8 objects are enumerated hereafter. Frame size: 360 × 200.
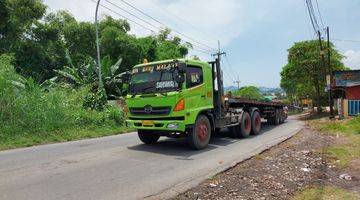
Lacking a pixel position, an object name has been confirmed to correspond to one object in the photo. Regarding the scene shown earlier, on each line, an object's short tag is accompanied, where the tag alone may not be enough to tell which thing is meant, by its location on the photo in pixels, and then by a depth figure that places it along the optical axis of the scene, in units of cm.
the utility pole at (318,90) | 3784
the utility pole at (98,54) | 2118
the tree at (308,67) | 3778
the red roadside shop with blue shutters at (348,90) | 3062
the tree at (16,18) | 2972
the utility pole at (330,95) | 2980
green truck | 1163
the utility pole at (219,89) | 1387
